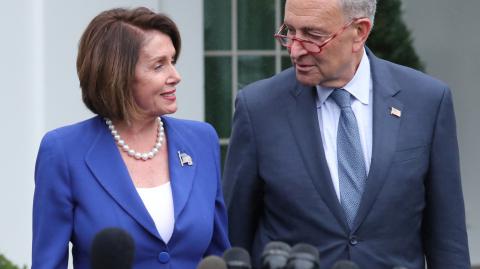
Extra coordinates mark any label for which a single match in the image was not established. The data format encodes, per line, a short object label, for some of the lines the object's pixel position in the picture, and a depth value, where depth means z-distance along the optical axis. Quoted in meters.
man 8.66
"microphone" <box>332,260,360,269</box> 5.38
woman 7.96
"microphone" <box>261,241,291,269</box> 5.34
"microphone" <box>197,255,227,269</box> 5.35
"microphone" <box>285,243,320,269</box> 5.31
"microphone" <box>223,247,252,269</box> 5.40
